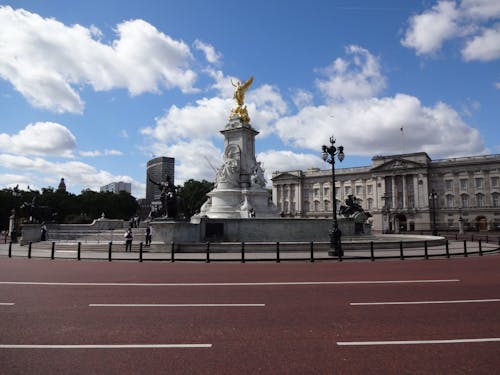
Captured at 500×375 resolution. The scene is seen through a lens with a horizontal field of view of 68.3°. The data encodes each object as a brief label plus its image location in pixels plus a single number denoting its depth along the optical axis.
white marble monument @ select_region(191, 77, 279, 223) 41.50
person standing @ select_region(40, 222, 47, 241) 35.34
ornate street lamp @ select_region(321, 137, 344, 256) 21.91
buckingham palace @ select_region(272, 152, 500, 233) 103.75
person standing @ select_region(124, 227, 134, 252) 25.28
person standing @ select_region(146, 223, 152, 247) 27.58
